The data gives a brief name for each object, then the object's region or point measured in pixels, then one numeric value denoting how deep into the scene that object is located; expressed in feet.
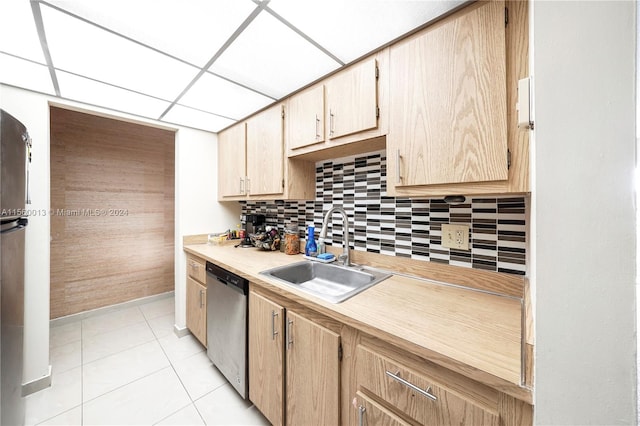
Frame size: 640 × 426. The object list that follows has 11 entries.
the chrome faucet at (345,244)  4.83
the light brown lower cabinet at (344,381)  1.97
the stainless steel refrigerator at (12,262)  3.00
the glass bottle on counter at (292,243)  6.03
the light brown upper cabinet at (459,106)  2.59
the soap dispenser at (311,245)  5.56
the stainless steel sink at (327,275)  4.41
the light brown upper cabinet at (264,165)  5.52
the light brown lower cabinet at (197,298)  5.98
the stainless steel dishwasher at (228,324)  4.40
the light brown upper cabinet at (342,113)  3.73
